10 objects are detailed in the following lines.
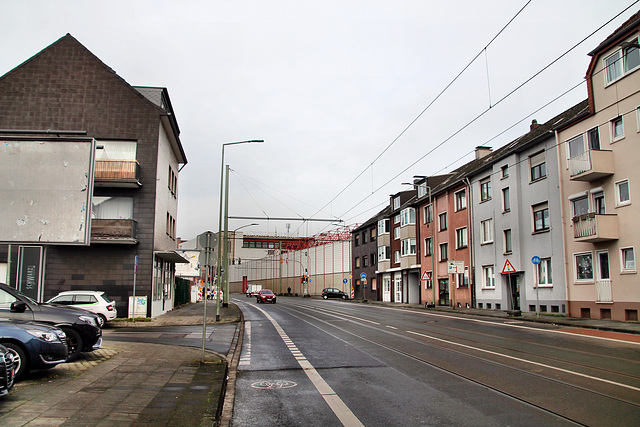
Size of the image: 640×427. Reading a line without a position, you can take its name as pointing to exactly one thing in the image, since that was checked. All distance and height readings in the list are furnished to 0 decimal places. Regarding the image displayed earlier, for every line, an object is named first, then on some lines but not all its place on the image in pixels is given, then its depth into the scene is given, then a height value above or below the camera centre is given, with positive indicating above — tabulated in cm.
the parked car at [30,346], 807 -96
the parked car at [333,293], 6594 -125
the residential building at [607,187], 2164 +424
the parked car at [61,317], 962 -64
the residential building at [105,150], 2464 +660
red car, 4954 -129
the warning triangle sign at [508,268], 2650 +74
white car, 2028 -68
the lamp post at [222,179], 2345 +540
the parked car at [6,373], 629 -110
